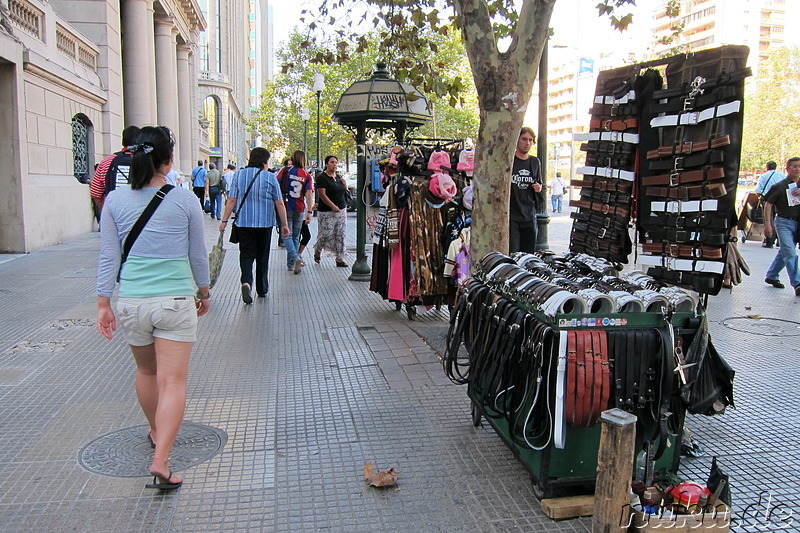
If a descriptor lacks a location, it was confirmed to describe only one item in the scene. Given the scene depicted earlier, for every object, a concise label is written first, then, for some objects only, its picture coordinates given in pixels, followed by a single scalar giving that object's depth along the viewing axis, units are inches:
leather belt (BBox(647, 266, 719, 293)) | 164.2
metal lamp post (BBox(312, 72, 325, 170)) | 929.5
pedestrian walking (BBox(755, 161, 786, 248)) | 515.7
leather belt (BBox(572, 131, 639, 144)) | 184.2
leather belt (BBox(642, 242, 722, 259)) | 163.2
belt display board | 159.8
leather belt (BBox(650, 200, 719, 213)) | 162.9
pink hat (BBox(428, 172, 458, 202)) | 266.8
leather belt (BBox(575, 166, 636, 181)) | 186.7
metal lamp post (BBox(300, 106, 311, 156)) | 1373.0
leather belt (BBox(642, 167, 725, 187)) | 160.4
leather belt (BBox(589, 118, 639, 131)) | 184.5
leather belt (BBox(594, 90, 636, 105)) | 181.8
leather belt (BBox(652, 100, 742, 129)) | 156.6
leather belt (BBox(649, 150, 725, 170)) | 160.1
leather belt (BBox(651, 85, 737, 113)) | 157.5
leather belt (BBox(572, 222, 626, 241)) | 190.4
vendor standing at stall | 287.9
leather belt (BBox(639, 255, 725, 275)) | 163.3
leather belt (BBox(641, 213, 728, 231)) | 162.3
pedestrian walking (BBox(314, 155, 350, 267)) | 427.2
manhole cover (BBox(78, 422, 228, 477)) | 143.3
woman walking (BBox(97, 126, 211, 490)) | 130.1
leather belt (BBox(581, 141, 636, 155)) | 186.2
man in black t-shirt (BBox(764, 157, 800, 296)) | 366.3
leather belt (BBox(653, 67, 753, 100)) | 154.9
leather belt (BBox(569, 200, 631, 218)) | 187.5
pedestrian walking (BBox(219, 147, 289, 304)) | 317.7
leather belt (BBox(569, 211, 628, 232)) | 189.0
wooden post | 106.9
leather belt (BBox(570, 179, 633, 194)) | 188.1
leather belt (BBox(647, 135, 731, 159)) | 158.7
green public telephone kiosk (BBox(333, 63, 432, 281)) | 351.9
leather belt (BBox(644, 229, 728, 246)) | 161.5
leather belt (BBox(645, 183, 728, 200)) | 159.8
